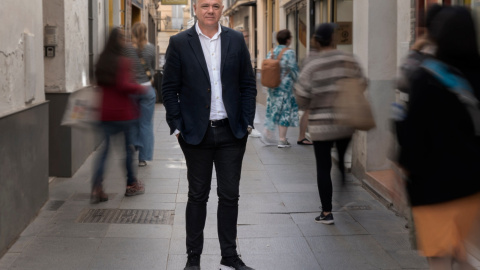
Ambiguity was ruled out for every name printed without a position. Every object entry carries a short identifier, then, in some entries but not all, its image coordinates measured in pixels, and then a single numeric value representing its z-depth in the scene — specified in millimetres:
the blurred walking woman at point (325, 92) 5984
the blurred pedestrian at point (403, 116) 3613
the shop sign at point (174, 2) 26734
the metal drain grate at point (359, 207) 7383
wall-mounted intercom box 8914
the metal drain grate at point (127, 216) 6758
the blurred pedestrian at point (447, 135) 3434
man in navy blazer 4949
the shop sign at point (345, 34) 11961
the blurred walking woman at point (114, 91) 7148
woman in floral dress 11883
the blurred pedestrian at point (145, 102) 9391
